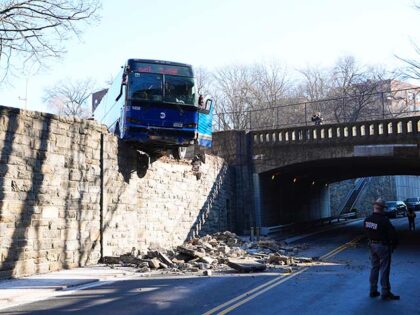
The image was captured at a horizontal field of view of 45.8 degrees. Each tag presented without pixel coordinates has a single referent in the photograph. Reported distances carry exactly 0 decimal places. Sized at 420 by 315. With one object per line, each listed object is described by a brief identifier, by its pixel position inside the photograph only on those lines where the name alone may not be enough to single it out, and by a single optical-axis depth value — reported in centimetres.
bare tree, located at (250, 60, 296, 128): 6081
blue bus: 1725
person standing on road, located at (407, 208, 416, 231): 3101
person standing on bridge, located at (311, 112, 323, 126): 3021
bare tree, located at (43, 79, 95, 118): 7488
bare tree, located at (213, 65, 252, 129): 6091
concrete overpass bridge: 2603
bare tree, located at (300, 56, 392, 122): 5109
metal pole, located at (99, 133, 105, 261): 1656
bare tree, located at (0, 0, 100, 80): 2094
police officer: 967
